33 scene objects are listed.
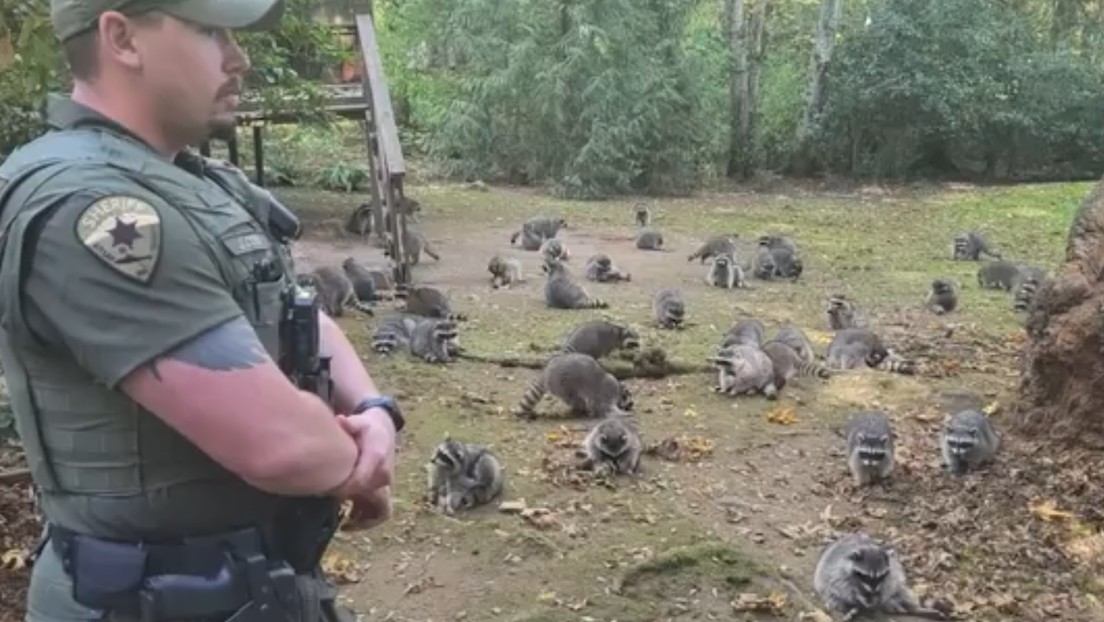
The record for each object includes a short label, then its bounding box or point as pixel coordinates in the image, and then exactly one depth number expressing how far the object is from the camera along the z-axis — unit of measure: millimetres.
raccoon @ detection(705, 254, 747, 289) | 14892
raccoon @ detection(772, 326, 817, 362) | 10625
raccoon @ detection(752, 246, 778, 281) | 15305
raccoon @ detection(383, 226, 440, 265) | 15159
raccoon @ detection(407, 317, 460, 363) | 10695
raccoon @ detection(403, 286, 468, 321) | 12102
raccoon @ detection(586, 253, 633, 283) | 15008
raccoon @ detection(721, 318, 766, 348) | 10609
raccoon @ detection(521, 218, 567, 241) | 17672
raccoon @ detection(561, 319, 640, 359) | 10641
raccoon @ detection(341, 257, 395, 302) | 12975
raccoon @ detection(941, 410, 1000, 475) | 7613
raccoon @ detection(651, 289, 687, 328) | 12344
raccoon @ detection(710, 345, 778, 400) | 9789
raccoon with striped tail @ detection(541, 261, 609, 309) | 13266
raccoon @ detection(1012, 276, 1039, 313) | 13172
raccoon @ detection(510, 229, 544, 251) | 17438
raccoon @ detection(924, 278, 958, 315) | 13391
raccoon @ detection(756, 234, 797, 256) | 15766
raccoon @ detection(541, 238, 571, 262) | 15838
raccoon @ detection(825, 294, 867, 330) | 12469
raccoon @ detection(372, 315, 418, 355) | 10789
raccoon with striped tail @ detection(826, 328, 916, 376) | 10711
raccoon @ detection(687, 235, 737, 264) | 15820
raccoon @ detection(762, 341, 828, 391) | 9914
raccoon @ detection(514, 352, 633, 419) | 9195
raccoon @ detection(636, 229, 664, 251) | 17578
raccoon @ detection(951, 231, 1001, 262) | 17219
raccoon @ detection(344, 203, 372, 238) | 18058
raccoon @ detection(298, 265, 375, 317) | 12078
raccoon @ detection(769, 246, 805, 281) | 15422
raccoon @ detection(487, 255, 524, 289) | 14695
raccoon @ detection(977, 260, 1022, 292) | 14773
